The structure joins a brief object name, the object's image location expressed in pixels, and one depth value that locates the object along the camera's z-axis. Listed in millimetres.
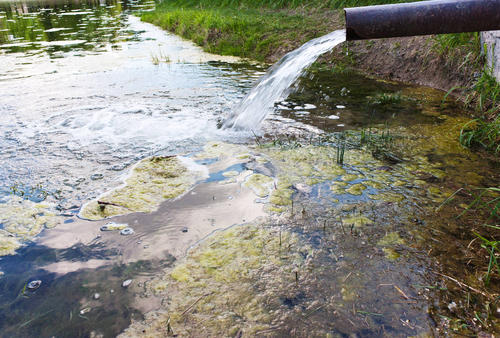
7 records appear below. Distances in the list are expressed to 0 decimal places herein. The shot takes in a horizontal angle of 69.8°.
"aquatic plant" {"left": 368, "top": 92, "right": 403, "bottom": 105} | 4555
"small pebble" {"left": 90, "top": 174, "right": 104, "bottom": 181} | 2957
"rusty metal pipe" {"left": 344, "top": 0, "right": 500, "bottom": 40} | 1662
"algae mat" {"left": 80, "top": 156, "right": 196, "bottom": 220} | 2543
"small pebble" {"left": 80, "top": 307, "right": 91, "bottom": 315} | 1742
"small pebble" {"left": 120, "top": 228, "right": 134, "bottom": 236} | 2311
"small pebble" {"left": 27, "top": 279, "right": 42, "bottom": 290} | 1905
